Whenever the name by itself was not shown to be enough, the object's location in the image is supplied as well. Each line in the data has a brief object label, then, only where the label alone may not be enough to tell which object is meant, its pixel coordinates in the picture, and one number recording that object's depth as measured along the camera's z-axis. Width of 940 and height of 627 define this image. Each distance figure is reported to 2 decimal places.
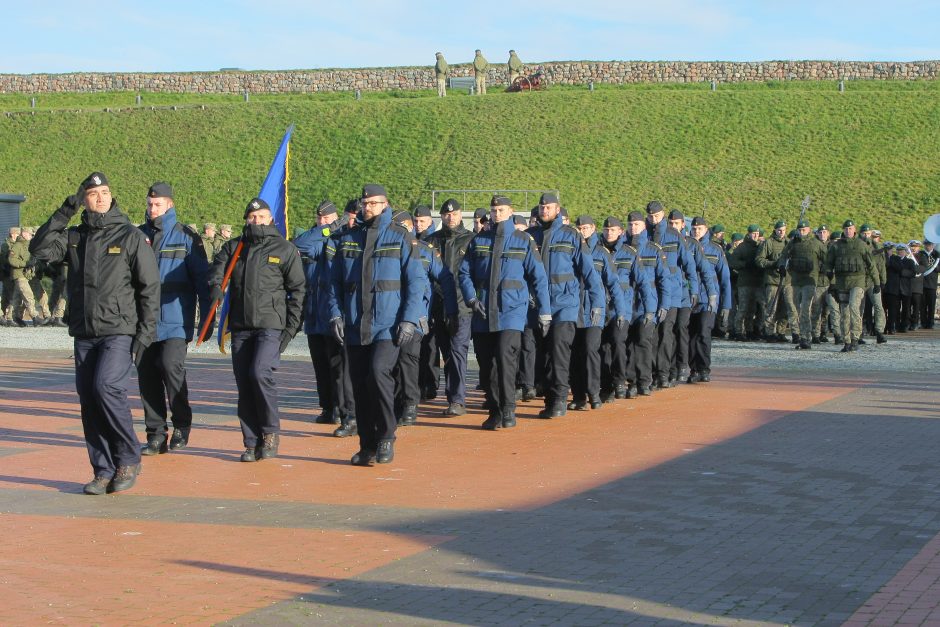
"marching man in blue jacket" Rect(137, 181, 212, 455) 11.14
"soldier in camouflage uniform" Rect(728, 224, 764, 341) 24.72
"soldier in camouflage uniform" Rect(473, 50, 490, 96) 65.06
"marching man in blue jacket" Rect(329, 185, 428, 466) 10.37
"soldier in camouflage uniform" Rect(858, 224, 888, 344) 23.51
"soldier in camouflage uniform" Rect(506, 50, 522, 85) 66.00
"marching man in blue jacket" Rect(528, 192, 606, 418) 13.36
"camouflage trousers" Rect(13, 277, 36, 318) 28.92
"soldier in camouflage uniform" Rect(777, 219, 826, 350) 22.50
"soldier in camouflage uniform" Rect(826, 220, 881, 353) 21.72
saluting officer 9.16
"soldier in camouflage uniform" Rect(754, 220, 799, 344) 24.12
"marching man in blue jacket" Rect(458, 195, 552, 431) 12.60
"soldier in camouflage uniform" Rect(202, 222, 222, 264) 25.74
